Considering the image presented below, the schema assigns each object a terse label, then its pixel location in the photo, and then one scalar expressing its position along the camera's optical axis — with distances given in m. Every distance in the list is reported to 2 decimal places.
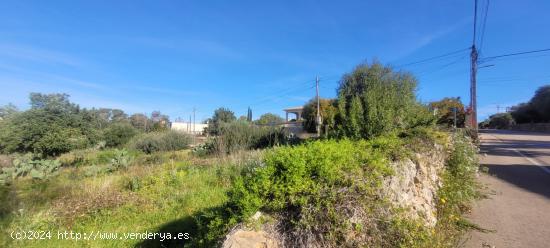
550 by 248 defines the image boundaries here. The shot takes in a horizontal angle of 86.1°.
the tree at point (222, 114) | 50.17
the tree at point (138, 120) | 67.09
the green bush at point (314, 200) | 2.57
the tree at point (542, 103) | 45.97
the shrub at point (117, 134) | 28.97
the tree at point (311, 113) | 37.03
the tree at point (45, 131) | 20.34
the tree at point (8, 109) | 29.16
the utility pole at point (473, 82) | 21.05
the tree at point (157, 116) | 84.80
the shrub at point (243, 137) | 12.70
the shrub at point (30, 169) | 10.91
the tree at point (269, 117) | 62.41
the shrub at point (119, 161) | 12.20
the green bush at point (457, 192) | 4.16
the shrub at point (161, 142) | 21.62
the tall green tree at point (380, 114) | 5.12
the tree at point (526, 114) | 50.46
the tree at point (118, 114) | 82.81
